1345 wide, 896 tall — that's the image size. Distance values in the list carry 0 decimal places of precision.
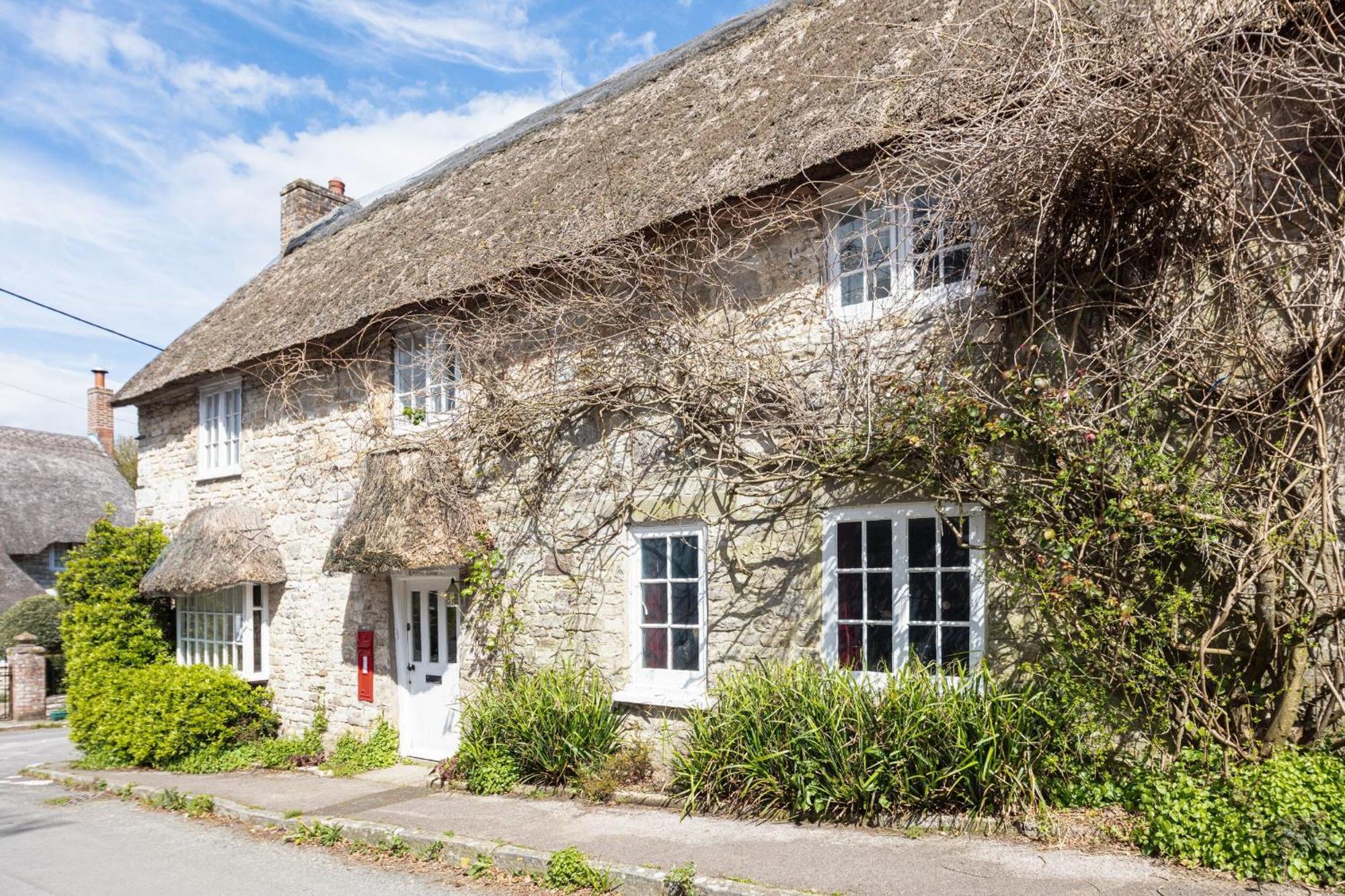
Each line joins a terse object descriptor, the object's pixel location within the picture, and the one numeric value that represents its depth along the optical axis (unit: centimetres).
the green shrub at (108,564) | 1336
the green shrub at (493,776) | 883
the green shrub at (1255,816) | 520
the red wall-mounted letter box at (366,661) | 1125
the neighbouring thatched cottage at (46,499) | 2733
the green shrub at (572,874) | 621
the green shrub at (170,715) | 1170
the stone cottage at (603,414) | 772
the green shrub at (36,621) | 2105
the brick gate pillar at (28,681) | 1861
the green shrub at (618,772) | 816
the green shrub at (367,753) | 1084
